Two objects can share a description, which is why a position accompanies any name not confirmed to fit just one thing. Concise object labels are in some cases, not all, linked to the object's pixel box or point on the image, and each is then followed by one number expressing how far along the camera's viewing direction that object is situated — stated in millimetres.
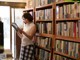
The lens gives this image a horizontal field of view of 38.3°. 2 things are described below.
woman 2183
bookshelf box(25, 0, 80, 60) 1658
